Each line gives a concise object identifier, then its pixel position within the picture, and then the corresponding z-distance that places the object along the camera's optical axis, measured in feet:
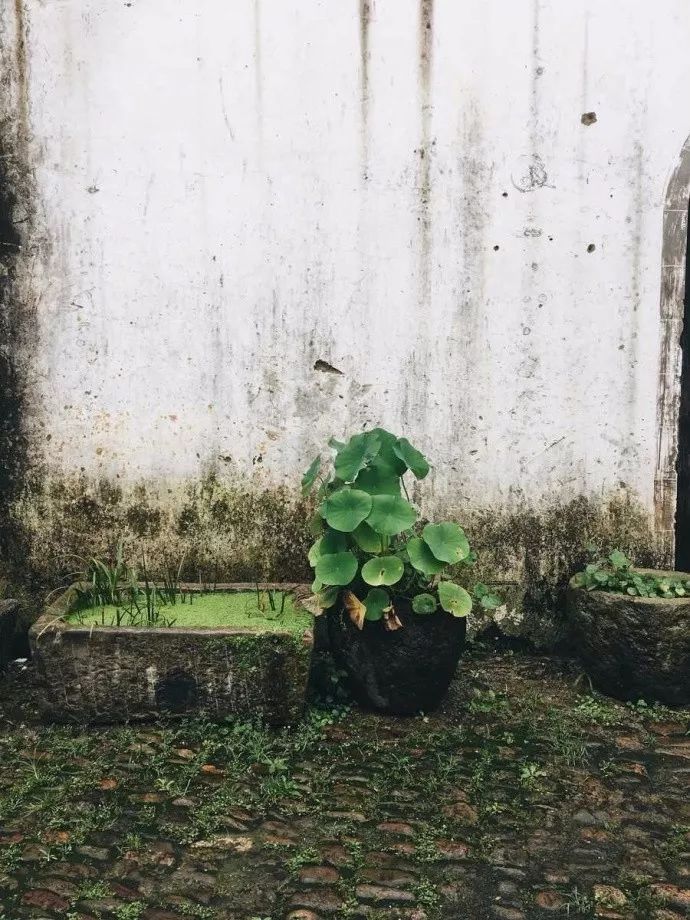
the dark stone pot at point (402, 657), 13.41
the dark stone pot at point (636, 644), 13.76
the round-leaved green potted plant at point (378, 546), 13.29
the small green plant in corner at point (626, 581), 14.21
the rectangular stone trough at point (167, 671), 13.19
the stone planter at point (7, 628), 15.56
